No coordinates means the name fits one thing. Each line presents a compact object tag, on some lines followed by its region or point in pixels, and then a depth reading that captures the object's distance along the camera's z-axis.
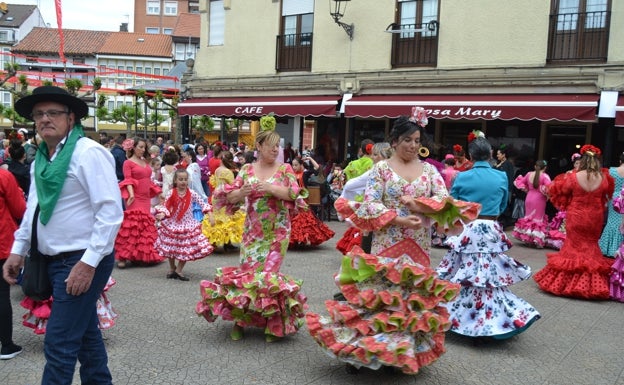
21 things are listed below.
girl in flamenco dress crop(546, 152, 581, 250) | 11.20
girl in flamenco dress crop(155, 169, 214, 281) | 7.74
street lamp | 15.95
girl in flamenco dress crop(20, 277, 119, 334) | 4.98
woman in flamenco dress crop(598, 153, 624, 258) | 8.47
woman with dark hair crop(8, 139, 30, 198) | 6.30
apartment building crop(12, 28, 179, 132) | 60.16
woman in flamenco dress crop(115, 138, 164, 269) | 8.40
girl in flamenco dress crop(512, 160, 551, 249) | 11.38
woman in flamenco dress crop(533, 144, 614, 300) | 7.18
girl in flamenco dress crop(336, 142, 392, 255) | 5.75
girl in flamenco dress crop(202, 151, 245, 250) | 9.70
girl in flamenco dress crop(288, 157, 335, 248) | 10.00
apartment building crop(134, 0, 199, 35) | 79.25
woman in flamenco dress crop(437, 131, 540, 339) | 5.34
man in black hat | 3.20
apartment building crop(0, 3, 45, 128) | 62.44
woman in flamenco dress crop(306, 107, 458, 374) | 4.19
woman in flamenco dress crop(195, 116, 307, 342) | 5.20
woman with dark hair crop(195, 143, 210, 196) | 14.75
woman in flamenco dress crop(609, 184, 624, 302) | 7.14
